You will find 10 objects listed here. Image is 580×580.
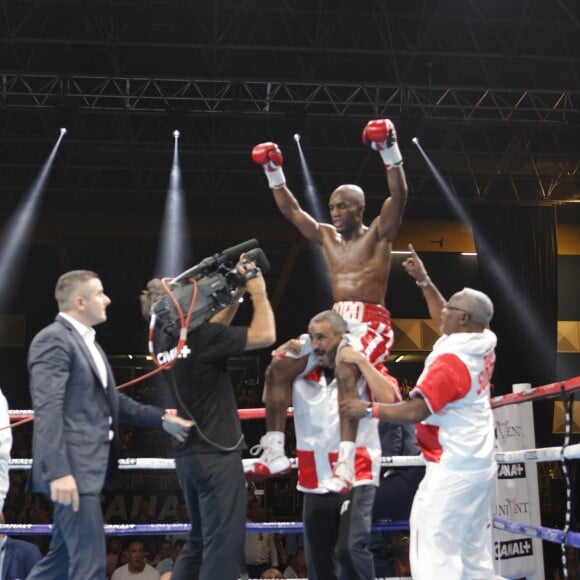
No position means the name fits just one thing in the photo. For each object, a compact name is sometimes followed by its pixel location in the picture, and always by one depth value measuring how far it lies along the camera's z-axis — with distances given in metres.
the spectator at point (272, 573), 6.22
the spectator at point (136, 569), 6.56
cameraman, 2.89
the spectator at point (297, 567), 6.90
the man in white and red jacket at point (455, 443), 2.88
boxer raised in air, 3.32
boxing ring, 3.09
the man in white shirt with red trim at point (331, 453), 3.13
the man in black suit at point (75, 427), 2.59
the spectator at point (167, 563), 7.03
